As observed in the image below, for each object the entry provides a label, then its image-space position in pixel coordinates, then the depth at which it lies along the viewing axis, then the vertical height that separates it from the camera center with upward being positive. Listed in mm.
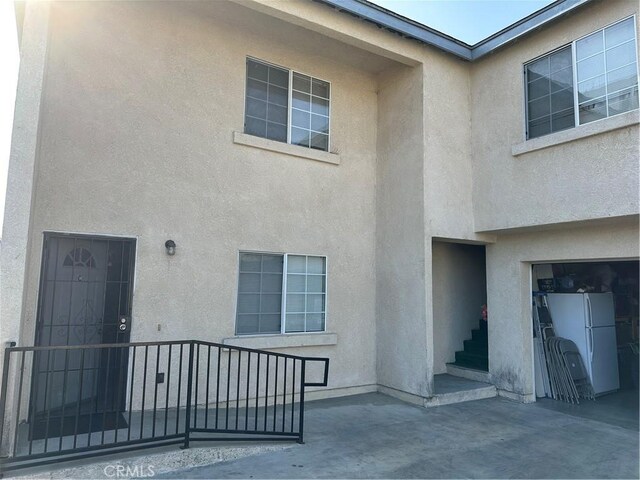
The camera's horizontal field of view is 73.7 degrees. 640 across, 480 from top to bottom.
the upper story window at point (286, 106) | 6926 +3108
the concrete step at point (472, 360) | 8156 -1285
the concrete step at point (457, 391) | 6809 -1601
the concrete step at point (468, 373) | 7766 -1471
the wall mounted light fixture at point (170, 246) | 5939 +585
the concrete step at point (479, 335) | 8672 -822
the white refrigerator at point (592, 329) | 7453 -575
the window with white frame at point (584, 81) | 5754 +3137
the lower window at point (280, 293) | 6563 -45
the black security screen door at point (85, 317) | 5211 -379
